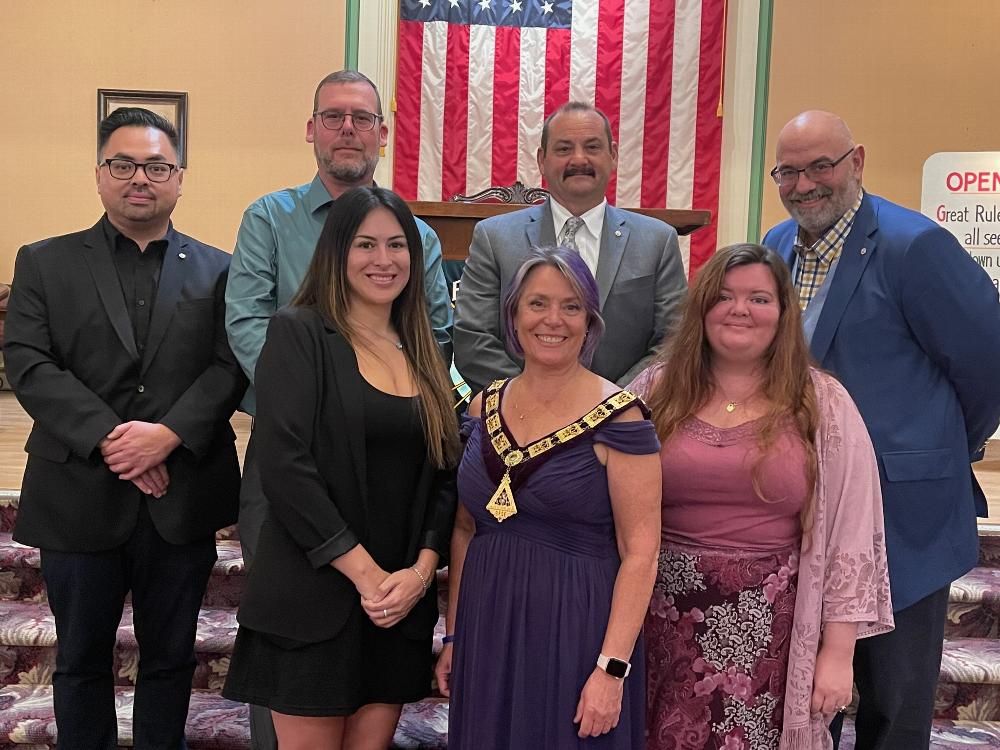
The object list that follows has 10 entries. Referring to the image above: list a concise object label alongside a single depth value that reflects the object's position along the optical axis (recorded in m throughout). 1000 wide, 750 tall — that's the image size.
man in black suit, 2.33
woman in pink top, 1.94
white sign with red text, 5.49
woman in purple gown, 1.80
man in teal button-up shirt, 2.39
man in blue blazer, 2.24
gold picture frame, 6.68
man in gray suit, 2.57
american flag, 6.63
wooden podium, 4.60
